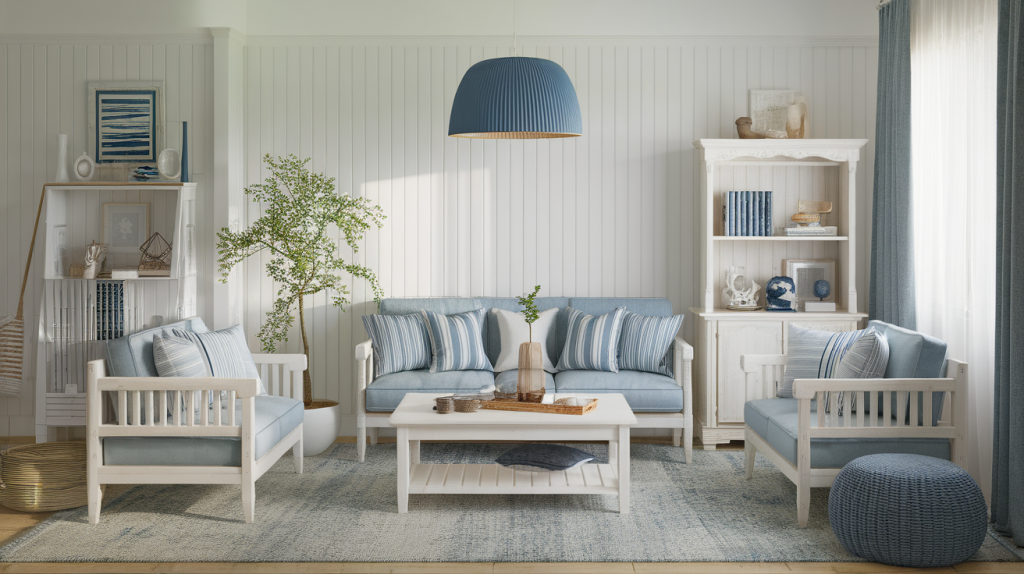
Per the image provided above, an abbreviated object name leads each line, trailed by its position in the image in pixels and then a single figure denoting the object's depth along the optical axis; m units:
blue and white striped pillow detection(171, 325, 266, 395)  3.97
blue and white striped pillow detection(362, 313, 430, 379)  4.77
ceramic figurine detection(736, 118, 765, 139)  5.00
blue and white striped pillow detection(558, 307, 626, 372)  4.75
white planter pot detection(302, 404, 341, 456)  4.68
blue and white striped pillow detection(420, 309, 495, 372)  4.78
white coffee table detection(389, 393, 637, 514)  3.57
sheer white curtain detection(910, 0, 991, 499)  3.76
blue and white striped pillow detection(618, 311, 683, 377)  4.80
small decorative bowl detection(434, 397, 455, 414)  3.70
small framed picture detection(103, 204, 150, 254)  5.09
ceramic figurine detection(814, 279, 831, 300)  5.07
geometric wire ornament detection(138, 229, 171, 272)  4.85
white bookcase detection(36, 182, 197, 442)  4.81
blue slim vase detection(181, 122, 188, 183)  4.93
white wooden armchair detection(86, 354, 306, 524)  3.49
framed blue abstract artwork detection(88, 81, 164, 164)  5.12
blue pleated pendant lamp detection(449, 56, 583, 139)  3.33
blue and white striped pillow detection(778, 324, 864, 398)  3.96
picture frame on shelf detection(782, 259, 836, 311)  5.25
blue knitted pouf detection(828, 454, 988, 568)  2.96
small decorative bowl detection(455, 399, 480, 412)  3.71
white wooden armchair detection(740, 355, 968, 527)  3.45
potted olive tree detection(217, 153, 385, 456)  4.83
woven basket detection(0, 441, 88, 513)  3.63
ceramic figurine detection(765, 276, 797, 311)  5.08
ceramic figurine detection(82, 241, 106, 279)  4.78
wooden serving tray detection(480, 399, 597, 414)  3.68
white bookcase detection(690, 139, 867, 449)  4.89
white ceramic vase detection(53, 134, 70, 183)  4.93
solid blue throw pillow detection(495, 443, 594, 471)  3.69
